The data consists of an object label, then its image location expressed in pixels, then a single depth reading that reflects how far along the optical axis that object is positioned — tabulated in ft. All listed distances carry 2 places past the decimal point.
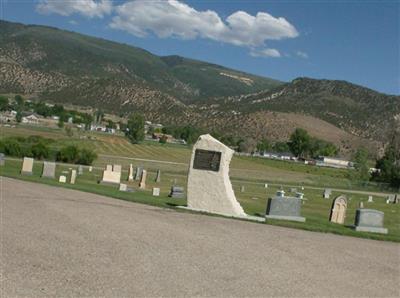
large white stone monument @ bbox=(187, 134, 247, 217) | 64.28
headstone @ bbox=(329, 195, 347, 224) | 73.20
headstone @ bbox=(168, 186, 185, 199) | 90.89
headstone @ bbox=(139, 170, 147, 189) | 116.26
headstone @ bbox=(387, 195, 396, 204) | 151.13
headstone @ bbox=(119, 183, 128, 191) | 95.61
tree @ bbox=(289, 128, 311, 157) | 515.05
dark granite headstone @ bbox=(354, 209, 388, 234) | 61.67
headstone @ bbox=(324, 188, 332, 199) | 143.43
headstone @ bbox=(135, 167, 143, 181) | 140.75
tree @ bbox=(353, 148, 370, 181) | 277.85
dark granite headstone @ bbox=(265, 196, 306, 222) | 65.87
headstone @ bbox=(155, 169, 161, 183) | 143.02
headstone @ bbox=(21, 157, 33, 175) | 106.32
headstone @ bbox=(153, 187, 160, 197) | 92.62
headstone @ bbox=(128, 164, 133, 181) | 136.47
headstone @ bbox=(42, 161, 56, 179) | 107.18
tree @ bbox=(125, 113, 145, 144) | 387.55
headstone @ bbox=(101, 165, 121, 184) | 114.11
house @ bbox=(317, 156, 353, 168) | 501.56
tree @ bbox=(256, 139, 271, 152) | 522.35
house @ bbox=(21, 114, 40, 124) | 515.95
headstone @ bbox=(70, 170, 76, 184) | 105.41
